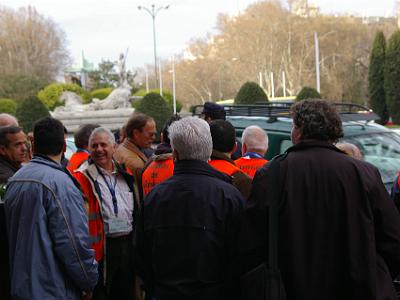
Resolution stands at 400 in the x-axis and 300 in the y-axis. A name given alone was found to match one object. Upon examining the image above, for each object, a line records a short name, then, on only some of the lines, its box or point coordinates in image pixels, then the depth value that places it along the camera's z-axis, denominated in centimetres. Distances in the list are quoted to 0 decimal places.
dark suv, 656
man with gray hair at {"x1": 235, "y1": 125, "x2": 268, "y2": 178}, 479
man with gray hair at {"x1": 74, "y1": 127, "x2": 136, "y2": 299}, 426
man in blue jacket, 343
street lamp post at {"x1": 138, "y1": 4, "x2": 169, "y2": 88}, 4434
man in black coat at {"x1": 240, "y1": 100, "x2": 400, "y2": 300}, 267
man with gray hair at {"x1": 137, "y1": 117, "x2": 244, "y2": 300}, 292
